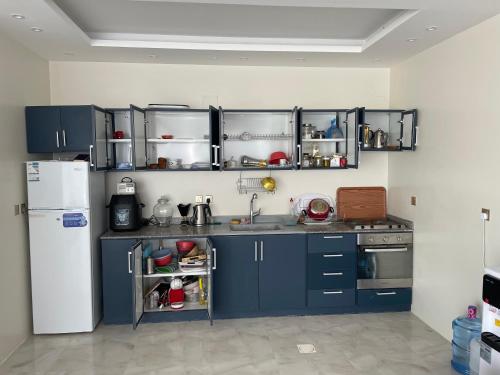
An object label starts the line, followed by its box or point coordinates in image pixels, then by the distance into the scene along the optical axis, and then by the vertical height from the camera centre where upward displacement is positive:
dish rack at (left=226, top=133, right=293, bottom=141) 4.27 +0.32
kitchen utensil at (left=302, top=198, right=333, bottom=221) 4.39 -0.49
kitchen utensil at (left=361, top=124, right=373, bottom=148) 3.99 +0.31
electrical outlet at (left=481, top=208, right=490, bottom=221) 2.95 -0.36
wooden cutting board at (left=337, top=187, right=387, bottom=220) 4.50 -0.42
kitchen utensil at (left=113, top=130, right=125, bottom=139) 4.05 +0.33
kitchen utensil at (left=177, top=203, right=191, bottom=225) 4.26 -0.47
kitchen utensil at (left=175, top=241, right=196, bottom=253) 4.11 -0.82
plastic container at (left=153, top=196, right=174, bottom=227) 4.28 -0.47
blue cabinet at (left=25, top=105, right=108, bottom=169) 3.59 +0.34
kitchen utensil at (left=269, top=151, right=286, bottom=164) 4.20 +0.10
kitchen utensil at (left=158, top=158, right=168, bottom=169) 4.06 +0.04
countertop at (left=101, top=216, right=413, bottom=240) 3.79 -0.64
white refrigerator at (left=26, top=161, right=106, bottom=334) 3.49 -0.69
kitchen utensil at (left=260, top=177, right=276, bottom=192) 4.32 -0.18
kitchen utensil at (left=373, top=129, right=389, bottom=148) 4.09 +0.27
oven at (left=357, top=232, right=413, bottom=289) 3.98 -0.95
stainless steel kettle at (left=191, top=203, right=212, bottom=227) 4.24 -0.51
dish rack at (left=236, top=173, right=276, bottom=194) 4.41 -0.19
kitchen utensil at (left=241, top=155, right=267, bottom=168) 4.18 +0.05
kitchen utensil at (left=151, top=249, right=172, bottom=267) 3.99 -0.91
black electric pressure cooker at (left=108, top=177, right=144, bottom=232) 3.92 -0.45
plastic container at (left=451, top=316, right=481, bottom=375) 2.93 -1.32
